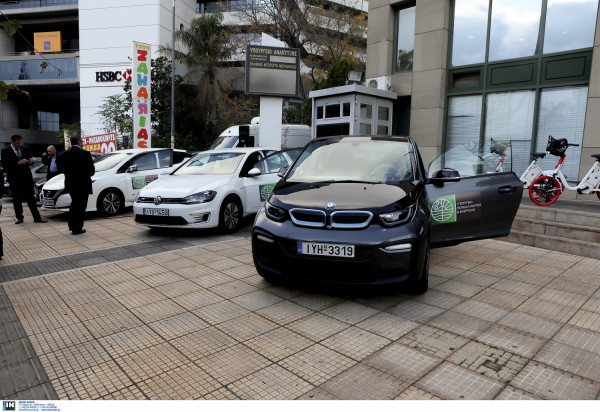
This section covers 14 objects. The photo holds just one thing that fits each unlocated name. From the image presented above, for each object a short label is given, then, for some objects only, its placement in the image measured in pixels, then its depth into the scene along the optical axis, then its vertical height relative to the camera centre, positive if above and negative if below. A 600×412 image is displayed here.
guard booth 14.15 +1.38
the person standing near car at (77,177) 7.23 -0.58
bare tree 26.80 +7.70
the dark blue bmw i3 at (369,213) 3.79 -0.60
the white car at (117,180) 8.89 -0.78
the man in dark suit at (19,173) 8.24 -0.62
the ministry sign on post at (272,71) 13.38 +2.37
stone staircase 6.31 -1.13
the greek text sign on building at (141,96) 16.33 +1.82
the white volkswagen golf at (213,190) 6.95 -0.74
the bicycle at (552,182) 8.30 -0.48
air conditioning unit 14.98 +2.39
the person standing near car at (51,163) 10.66 -0.54
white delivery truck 14.80 +0.42
